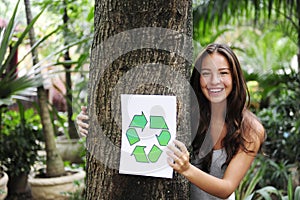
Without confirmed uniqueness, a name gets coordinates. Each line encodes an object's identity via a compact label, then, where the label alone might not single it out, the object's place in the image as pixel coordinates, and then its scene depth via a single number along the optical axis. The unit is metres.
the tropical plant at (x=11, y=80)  2.77
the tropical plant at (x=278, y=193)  2.10
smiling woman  1.37
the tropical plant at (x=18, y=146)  3.63
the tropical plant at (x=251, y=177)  2.74
